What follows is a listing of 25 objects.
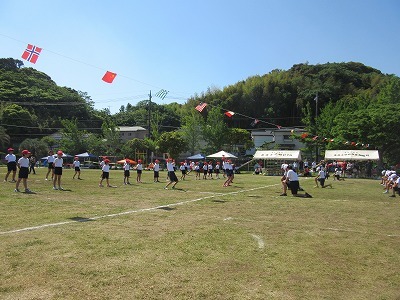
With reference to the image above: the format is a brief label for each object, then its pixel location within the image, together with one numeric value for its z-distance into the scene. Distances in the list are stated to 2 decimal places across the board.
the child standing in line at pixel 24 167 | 14.30
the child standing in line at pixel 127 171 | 21.33
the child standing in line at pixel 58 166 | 16.25
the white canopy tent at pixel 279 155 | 38.11
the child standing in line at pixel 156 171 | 24.05
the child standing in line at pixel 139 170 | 23.56
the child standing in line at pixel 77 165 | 25.70
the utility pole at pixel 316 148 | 46.07
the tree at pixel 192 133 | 59.47
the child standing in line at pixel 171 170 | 18.53
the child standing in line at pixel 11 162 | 18.88
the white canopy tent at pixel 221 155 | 41.98
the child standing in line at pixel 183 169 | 27.54
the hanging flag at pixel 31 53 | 18.30
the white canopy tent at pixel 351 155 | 35.66
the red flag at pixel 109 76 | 20.61
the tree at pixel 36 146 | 58.59
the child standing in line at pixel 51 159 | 21.22
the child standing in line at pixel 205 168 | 29.62
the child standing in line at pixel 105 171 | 19.19
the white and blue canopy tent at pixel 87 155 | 55.42
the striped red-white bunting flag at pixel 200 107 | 30.27
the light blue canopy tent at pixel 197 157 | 50.02
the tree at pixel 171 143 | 54.22
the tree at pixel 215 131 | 55.16
